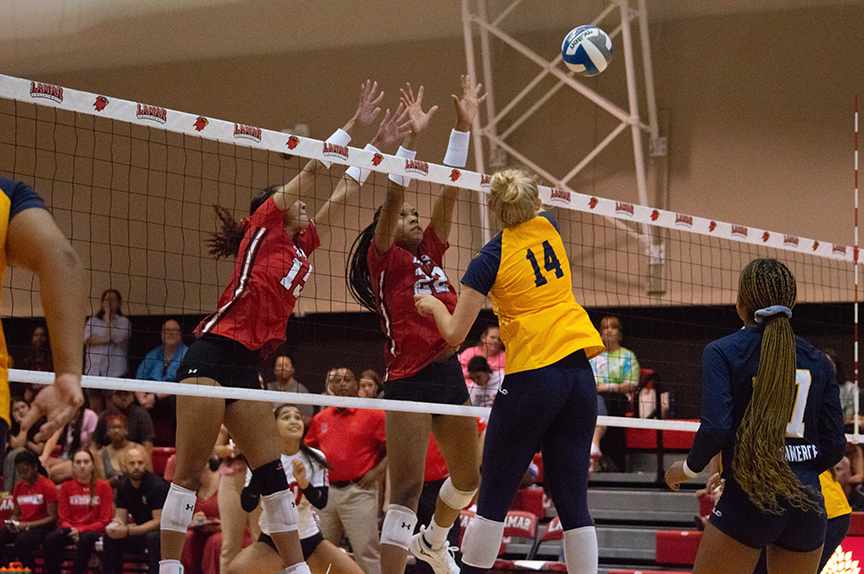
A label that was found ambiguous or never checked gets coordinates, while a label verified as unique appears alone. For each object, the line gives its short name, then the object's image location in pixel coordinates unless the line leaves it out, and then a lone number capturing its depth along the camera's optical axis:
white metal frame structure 21.55
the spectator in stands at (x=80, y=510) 16.41
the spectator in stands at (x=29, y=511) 16.69
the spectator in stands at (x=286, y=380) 17.64
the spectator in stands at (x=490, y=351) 18.06
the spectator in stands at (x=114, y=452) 17.27
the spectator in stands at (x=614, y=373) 18.22
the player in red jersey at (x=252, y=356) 8.85
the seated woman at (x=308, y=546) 12.70
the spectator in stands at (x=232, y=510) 14.62
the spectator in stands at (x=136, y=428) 18.36
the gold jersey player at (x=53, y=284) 4.17
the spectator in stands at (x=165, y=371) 20.08
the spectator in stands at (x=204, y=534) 15.34
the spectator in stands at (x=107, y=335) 21.05
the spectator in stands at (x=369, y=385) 16.40
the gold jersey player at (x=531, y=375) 7.69
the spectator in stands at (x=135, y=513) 15.68
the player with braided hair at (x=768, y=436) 6.91
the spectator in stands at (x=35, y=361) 20.45
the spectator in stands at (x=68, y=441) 18.48
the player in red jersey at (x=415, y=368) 9.44
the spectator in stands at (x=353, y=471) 14.41
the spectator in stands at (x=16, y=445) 18.33
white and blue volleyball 13.02
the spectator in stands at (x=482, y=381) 16.36
